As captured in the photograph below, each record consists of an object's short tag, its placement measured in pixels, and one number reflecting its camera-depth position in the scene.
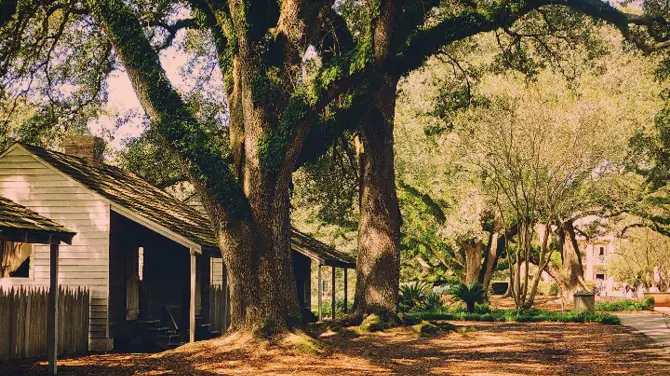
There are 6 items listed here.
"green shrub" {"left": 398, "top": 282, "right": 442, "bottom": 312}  34.58
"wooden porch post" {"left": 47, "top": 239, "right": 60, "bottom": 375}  13.83
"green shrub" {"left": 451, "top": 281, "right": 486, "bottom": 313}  31.95
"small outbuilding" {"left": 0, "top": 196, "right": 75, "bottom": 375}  12.77
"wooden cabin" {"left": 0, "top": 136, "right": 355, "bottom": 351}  19.08
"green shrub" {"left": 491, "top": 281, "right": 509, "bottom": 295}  68.00
